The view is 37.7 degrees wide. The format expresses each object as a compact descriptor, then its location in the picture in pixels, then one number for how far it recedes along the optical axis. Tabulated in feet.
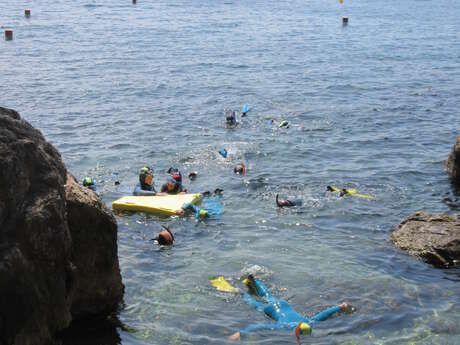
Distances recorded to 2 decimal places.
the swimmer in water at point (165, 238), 42.73
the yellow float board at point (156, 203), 48.08
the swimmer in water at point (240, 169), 57.67
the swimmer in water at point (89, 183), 48.85
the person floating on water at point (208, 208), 47.60
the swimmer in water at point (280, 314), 31.71
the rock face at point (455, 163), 53.69
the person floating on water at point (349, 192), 52.13
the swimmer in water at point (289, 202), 49.37
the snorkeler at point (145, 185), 50.72
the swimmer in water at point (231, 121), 72.02
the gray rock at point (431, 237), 39.40
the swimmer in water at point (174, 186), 51.80
